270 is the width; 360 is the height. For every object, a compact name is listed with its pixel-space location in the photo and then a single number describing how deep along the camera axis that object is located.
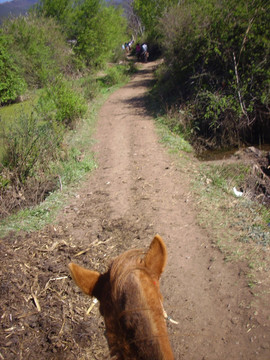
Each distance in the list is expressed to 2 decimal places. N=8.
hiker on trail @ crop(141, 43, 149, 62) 23.67
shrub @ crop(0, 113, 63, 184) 6.59
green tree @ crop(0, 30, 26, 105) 17.12
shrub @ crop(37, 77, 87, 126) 10.42
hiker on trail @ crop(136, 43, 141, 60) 24.76
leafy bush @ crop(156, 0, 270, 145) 8.34
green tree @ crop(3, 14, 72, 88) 17.70
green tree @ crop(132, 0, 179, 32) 18.70
